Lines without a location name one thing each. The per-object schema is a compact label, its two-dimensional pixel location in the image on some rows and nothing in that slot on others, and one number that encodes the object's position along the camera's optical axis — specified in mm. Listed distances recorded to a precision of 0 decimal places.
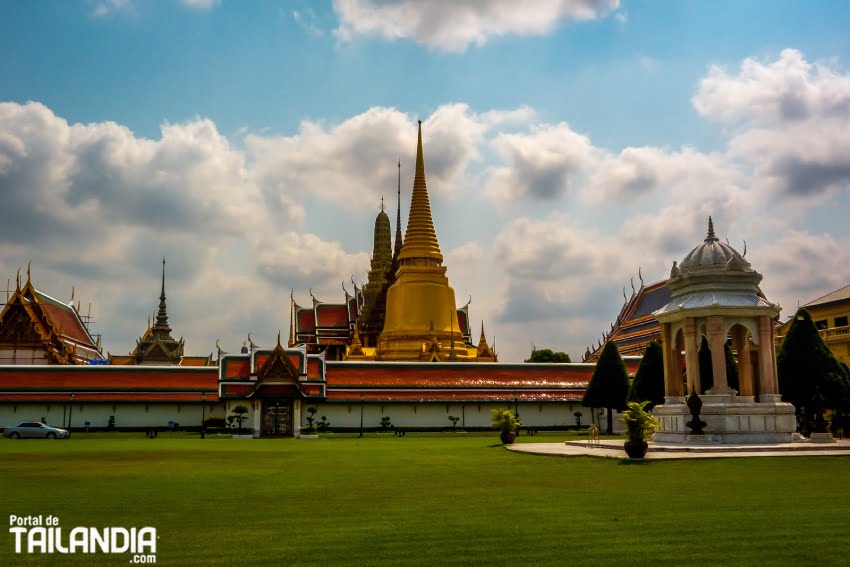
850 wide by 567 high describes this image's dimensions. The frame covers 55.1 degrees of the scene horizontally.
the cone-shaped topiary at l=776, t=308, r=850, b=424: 30047
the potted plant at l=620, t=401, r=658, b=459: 20156
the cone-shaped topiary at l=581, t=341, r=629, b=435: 43125
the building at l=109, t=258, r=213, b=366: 82688
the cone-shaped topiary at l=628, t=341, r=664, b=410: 37812
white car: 39625
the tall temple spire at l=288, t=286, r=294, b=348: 82438
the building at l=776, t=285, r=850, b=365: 44406
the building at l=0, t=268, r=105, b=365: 60781
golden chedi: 66625
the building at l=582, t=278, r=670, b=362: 69562
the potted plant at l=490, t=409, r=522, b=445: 31312
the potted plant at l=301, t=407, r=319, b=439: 44006
